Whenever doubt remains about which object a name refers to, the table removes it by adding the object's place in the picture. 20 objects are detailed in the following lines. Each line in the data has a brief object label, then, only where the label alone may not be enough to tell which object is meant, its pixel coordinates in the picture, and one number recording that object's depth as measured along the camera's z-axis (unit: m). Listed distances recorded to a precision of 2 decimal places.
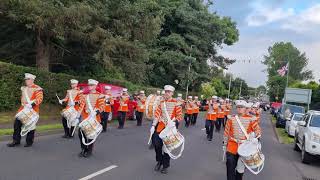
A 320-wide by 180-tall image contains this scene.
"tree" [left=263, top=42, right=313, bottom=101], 62.35
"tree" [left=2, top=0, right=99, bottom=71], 11.53
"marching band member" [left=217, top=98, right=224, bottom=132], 11.71
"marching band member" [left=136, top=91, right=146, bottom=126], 12.80
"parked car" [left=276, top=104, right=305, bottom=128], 17.84
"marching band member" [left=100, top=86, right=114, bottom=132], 10.16
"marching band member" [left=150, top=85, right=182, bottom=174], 5.37
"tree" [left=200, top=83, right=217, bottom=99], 37.19
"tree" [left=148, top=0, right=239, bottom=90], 27.72
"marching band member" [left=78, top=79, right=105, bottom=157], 6.06
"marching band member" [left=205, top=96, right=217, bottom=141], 10.25
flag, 29.96
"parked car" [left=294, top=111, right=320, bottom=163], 7.47
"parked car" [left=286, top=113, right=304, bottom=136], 13.24
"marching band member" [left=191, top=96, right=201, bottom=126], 14.77
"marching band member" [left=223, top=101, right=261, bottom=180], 4.45
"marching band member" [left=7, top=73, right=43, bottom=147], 6.31
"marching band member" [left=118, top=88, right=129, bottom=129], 11.41
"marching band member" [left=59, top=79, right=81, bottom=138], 8.08
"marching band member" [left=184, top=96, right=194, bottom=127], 14.22
